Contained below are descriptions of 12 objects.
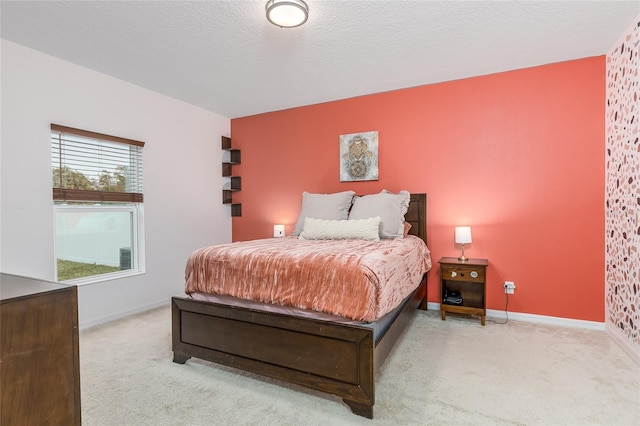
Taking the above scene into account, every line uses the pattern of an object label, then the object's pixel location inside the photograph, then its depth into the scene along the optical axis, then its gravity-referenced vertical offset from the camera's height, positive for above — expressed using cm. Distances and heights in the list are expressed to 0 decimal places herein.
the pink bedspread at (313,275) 179 -42
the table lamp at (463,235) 314 -27
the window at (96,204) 293 +6
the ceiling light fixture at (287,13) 201 +126
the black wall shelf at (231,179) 468 +44
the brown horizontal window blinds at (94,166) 290 +43
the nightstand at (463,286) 302 -80
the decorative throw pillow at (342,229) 301 -21
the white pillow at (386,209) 319 -1
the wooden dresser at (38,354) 103 -48
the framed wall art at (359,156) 381 +62
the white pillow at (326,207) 350 +1
